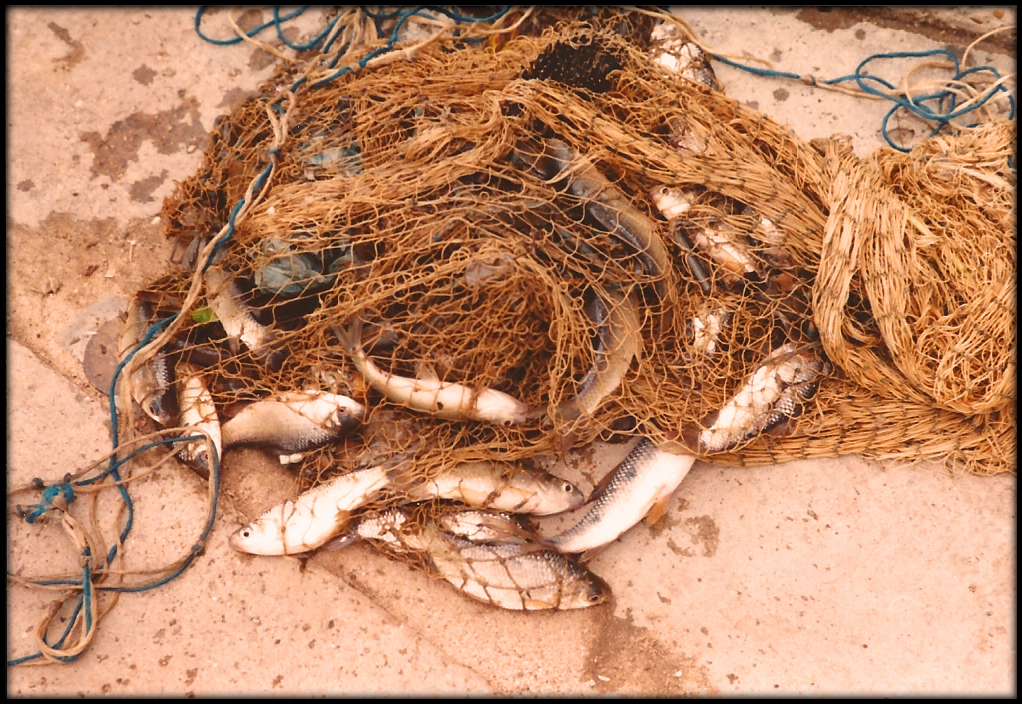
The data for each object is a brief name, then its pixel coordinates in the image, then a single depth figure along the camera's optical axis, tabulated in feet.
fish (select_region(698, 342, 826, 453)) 9.98
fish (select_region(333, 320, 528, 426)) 9.66
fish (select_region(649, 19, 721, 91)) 12.28
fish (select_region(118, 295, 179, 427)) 10.30
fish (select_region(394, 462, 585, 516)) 9.98
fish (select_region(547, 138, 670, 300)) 10.04
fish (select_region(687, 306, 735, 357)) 10.13
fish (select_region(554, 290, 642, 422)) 9.67
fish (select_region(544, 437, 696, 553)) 9.97
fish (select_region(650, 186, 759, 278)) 10.27
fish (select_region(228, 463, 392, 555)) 10.00
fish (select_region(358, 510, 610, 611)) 9.73
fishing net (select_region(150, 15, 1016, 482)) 9.59
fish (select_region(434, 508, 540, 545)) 9.91
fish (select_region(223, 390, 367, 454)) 10.05
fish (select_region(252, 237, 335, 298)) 10.03
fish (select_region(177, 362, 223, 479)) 10.30
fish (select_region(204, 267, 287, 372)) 10.24
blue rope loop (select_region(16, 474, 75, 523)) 10.13
